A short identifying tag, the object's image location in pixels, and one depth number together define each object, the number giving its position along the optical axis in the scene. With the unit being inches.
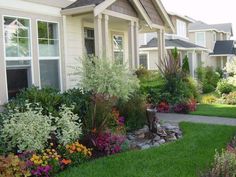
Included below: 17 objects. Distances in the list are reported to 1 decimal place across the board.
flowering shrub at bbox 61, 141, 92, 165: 243.6
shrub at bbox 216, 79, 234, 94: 671.8
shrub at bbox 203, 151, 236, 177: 175.5
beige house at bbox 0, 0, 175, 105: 349.1
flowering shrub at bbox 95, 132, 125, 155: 271.3
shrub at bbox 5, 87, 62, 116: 293.1
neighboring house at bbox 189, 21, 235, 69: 1470.2
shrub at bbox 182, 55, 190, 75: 854.5
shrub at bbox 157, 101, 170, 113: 498.0
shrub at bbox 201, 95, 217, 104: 609.4
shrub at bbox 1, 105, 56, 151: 240.5
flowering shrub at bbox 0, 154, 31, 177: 193.6
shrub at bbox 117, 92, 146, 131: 356.2
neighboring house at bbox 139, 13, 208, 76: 1030.4
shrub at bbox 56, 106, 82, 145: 257.9
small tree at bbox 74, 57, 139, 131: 366.9
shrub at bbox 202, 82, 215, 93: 833.5
